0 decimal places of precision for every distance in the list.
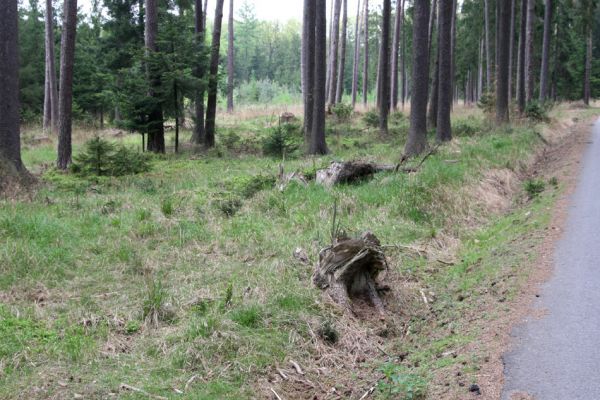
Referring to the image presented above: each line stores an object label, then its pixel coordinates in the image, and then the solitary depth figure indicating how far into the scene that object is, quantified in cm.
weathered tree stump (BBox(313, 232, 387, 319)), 651
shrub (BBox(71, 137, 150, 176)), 1375
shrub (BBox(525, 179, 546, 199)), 1182
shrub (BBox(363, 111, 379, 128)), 2667
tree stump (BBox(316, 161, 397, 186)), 1156
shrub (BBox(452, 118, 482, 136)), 2123
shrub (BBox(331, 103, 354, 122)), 2925
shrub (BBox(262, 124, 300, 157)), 1786
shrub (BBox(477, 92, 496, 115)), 2719
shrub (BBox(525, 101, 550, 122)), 2447
